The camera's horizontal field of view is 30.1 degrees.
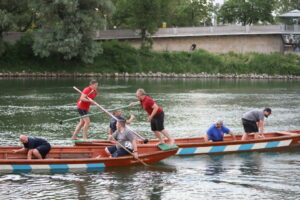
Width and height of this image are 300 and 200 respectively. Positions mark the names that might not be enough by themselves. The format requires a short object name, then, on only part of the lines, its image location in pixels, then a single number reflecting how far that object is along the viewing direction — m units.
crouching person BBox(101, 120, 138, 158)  18.09
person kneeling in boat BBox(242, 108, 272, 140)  21.22
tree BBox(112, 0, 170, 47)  72.62
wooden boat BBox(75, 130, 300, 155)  20.25
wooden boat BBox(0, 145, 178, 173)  17.77
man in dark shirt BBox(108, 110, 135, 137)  20.30
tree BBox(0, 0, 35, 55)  61.62
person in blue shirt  20.58
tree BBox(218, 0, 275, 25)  82.62
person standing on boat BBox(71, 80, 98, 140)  21.38
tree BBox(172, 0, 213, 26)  87.38
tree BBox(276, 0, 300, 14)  106.81
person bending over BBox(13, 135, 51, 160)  18.02
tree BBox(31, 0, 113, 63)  61.09
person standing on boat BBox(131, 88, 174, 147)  18.86
